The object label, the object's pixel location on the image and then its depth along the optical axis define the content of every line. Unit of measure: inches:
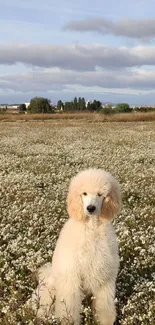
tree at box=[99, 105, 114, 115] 2623.0
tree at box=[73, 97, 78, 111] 4426.7
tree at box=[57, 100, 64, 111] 4478.3
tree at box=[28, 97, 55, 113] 3578.7
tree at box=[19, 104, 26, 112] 4436.5
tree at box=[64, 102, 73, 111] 4499.3
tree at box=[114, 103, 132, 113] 3088.1
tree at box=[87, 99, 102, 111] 4058.6
